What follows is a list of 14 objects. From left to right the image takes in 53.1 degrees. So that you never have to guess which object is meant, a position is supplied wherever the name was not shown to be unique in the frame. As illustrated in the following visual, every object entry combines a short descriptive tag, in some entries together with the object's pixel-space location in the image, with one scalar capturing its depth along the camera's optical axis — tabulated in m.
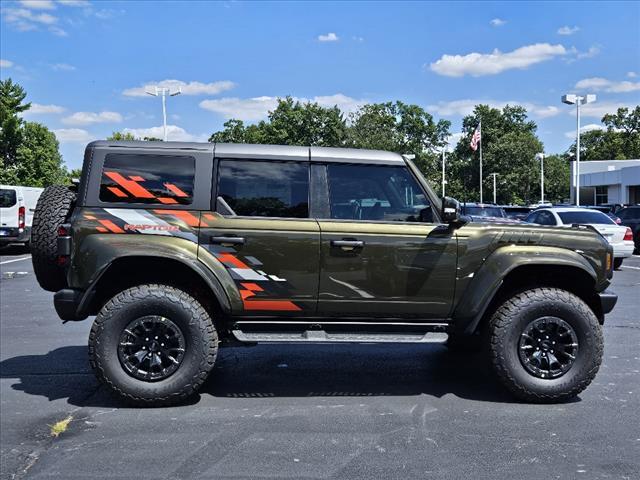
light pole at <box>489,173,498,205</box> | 83.15
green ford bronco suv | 4.82
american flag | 49.75
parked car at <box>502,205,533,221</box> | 24.77
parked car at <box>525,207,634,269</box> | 15.45
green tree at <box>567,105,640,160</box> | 91.38
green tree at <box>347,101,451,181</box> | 86.12
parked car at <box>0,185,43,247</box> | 19.12
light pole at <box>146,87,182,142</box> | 40.16
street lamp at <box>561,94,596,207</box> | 31.78
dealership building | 49.16
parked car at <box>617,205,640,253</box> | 20.45
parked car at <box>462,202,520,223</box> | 20.91
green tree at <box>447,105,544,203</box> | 86.81
